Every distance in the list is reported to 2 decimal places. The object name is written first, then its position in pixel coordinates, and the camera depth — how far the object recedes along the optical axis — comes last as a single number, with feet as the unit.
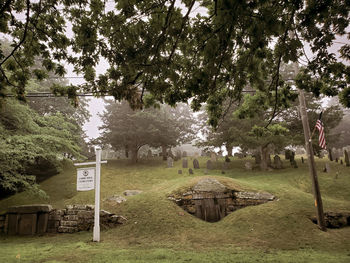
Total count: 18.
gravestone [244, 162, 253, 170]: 63.36
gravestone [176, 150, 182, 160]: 86.14
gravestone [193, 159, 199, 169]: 66.55
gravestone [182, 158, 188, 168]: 67.77
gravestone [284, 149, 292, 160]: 68.49
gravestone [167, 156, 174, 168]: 69.46
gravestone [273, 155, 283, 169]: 60.64
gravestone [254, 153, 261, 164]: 68.74
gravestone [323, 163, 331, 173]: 52.90
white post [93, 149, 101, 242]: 26.48
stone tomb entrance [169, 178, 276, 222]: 34.01
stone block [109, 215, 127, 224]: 31.87
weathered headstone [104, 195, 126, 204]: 37.24
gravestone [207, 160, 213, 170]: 64.34
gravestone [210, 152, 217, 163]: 75.75
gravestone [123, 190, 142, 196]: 43.76
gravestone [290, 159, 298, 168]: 59.49
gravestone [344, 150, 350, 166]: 55.57
